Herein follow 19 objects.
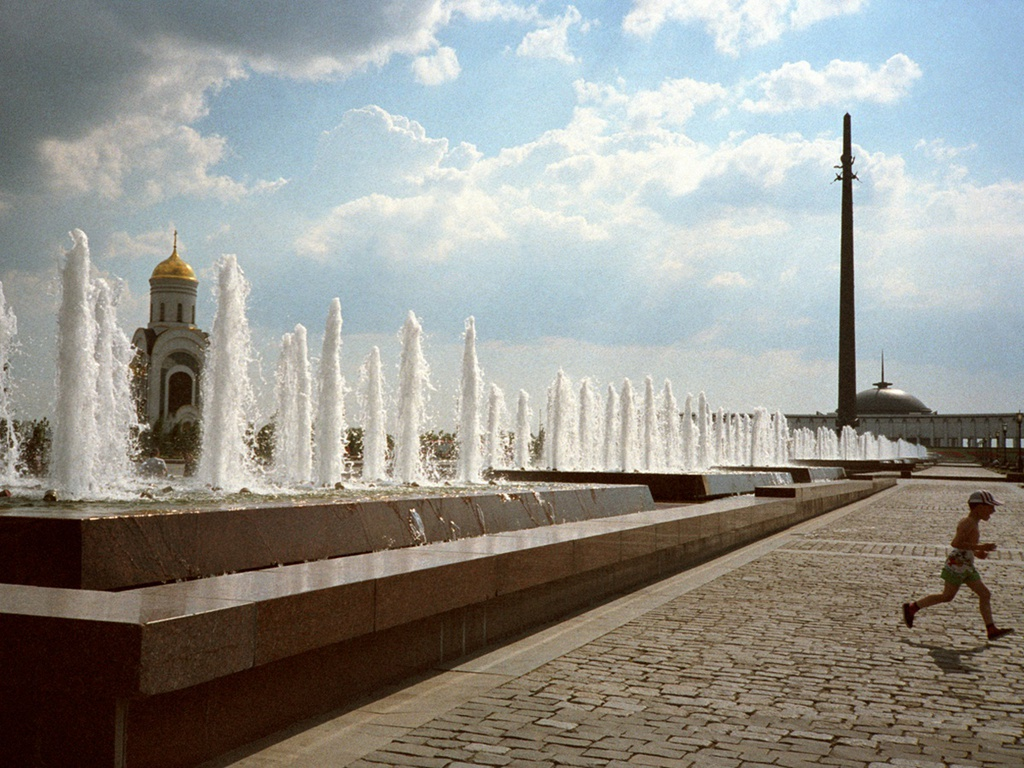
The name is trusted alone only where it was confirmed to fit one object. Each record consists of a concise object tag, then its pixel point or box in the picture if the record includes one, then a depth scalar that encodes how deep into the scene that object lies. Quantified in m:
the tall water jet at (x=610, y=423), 32.56
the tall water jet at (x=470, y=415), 23.17
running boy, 7.03
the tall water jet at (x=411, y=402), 20.00
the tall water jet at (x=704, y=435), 41.25
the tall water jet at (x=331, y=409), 19.27
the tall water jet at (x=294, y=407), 23.06
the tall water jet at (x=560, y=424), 31.14
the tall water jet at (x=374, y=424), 21.92
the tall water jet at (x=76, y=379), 11.66
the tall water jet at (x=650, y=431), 33.19
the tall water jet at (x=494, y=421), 31.09
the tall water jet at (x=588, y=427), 32.16
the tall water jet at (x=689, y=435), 39.78
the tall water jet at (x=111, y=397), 14.05
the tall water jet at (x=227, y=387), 15.62
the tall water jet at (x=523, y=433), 33.41
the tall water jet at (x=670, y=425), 36.84
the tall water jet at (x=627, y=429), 31.45
